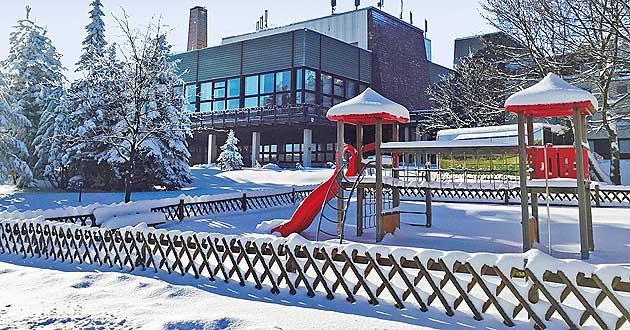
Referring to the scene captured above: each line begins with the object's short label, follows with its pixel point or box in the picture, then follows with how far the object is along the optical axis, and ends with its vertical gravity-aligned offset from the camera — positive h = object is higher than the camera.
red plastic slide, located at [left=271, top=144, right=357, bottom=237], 9.78 -0.56
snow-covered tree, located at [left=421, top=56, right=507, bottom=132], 27.61 +5.94
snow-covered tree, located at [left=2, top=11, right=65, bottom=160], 22.19 +5.86
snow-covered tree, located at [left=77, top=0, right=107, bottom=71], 23.11 +8.41
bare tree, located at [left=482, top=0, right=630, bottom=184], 13.33 +5.45
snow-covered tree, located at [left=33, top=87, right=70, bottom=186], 20.53 +2.08
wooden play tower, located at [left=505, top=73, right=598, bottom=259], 6.74 +0.72
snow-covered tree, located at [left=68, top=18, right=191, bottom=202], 15.03 +2.90
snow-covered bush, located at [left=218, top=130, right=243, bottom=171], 29.59 +1.85
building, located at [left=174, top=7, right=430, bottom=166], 30.22 +8.14
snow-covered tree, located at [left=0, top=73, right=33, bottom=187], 19.20 +1.89
